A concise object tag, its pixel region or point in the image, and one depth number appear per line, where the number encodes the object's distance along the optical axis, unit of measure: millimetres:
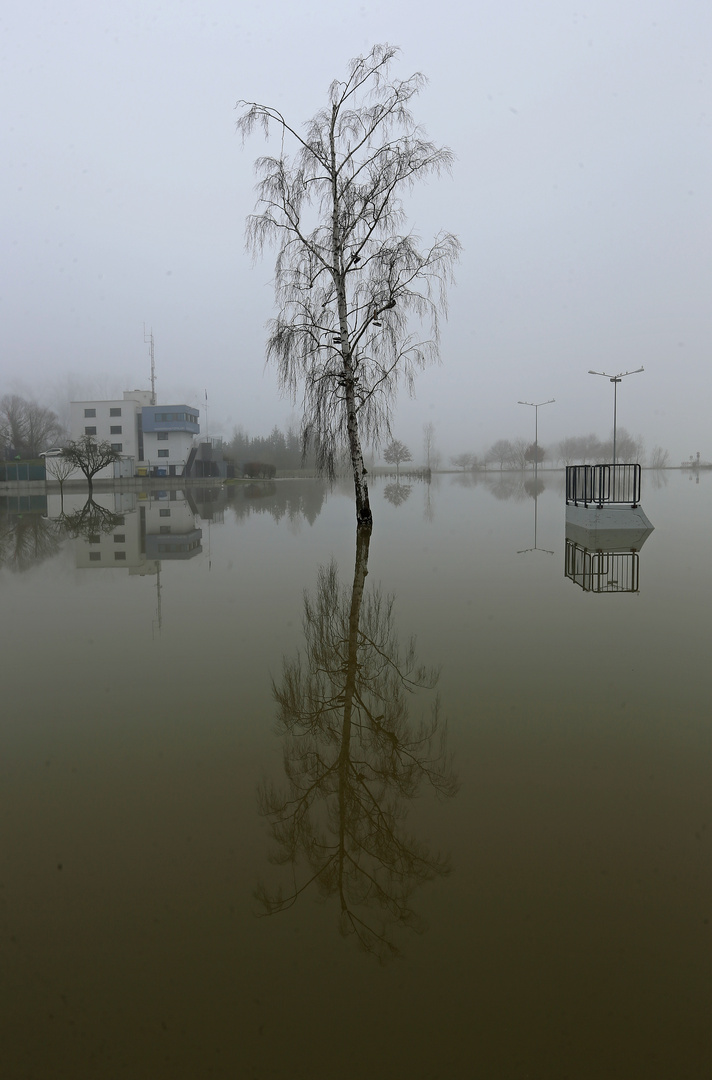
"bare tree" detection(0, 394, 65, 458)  92000
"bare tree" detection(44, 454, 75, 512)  55031
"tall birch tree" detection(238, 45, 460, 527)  17750
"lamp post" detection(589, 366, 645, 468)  38375
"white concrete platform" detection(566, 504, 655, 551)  15117
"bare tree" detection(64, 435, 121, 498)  42094
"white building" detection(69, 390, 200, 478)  71625
